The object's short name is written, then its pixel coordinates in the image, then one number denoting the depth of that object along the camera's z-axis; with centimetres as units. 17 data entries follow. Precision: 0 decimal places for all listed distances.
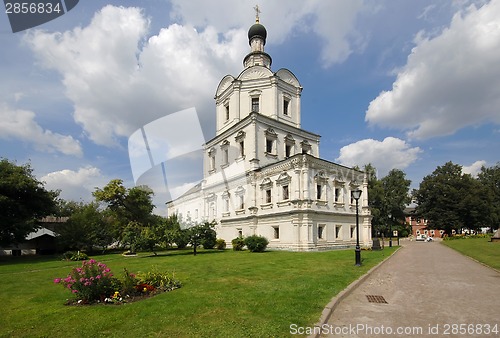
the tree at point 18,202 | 2631
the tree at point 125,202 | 3938
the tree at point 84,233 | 3194
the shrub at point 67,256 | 2680
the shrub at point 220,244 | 3452
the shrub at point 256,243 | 2712
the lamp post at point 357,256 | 1530
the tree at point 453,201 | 6119
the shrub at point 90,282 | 805
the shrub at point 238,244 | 3032
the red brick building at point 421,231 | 9456
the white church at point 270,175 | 2822
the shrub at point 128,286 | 845
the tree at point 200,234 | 2775
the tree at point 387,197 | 5509
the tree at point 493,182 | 6943
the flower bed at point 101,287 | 805
